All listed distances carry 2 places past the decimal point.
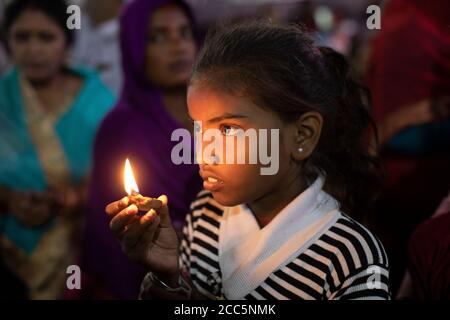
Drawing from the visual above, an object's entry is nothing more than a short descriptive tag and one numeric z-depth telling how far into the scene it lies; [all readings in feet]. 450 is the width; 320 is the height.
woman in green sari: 5.70
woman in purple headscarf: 4.91
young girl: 3.10
